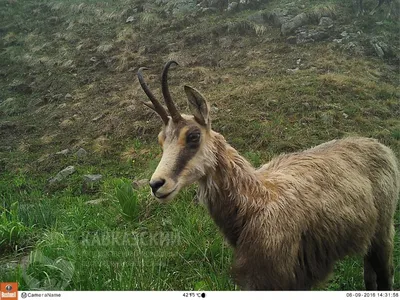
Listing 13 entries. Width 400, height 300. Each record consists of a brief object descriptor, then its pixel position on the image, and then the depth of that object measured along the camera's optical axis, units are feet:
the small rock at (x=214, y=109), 10.75
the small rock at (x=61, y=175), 9.96
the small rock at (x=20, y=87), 11.65
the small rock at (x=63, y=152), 10.53
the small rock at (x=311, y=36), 10.72
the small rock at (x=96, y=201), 9.19
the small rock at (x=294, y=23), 10.96
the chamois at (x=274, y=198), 4.86
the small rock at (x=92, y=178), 9.93
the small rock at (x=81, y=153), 10.55
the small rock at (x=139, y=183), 9.52
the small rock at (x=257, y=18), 11.74
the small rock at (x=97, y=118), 11.46
